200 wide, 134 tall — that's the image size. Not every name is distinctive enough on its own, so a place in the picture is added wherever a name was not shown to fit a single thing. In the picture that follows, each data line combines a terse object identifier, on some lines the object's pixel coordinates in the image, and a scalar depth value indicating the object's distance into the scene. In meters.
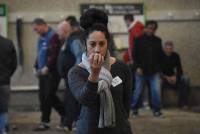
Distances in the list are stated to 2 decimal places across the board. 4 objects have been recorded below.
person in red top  20.01
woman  6.52
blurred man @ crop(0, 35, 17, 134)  14.28
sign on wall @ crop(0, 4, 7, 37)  20.40
